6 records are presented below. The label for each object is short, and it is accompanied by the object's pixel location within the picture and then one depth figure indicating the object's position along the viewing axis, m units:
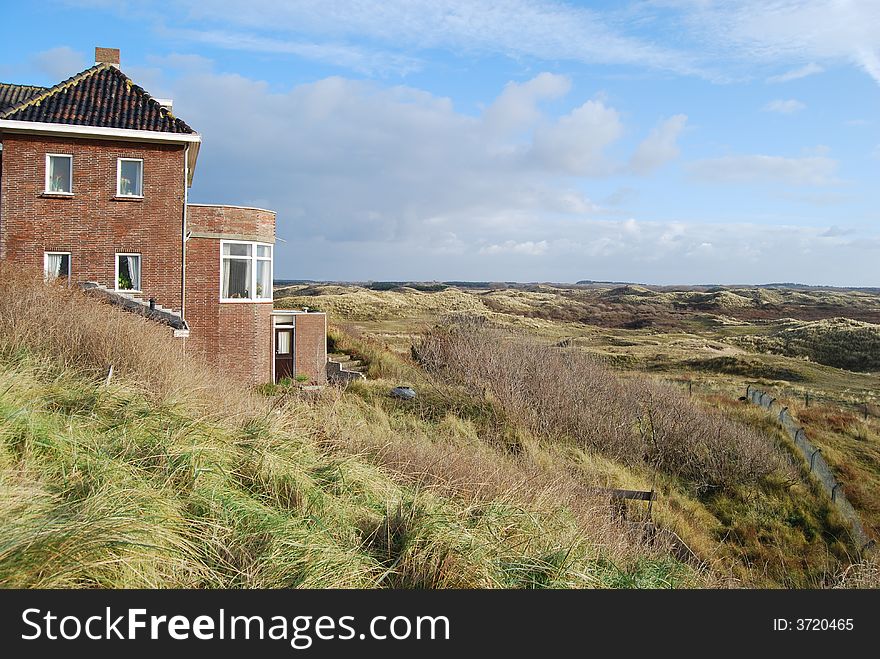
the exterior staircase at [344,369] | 22.97
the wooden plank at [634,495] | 10.66
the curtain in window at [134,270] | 17.69
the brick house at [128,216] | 16.83
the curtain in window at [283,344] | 22.48
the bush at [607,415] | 16.48
